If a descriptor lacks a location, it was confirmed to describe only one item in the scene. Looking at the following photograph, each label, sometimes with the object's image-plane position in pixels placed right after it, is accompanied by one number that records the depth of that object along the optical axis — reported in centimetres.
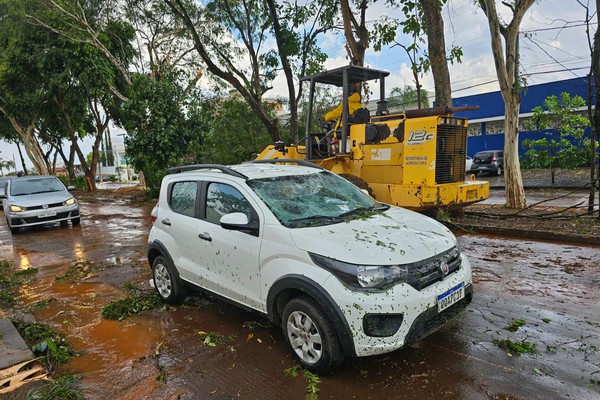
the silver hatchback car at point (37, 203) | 1098
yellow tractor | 755
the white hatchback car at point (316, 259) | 291
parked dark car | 2277
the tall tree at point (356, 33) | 1273
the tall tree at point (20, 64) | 1672
